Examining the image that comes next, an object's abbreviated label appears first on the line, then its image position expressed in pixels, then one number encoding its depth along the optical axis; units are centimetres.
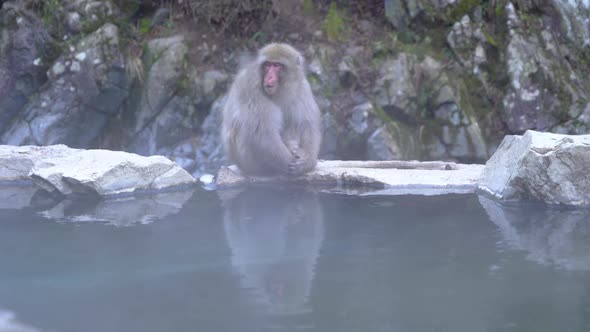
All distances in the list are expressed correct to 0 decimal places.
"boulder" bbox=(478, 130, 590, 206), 450
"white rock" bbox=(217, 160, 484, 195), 520
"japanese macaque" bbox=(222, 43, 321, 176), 535
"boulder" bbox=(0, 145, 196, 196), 509
